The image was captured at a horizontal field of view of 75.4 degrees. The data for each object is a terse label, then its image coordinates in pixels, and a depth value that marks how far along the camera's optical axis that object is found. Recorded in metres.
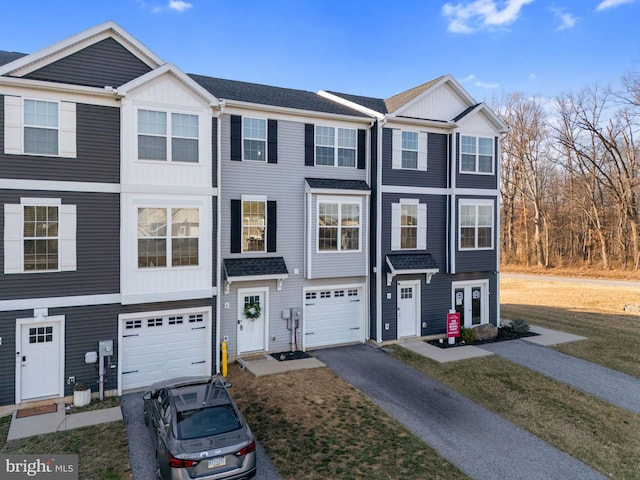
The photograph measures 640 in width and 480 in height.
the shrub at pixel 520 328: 17.77
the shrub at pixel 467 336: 16.58
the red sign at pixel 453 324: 16.28
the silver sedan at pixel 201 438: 6.72
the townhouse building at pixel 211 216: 10.88
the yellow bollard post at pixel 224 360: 12.85
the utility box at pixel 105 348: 11.24
